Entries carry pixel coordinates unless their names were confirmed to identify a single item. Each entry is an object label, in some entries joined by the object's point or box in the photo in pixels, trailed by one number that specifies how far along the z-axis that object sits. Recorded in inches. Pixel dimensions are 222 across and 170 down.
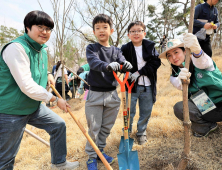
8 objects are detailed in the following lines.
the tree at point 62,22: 160.1
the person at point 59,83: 234.1
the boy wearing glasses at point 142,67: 92.0
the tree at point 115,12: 276.1
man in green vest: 56.3
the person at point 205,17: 101.0
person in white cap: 72.7
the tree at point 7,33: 804.9
